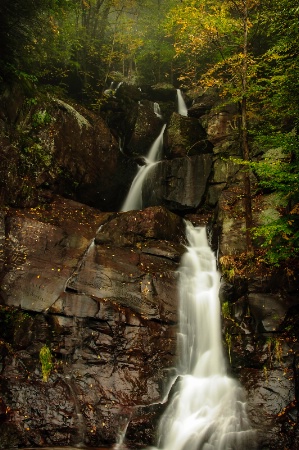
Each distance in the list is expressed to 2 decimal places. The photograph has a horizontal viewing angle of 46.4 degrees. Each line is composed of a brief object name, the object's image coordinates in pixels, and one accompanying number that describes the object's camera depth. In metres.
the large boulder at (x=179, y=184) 13.63
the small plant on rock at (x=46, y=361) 8.03
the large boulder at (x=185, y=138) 15.08
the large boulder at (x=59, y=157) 11.30
